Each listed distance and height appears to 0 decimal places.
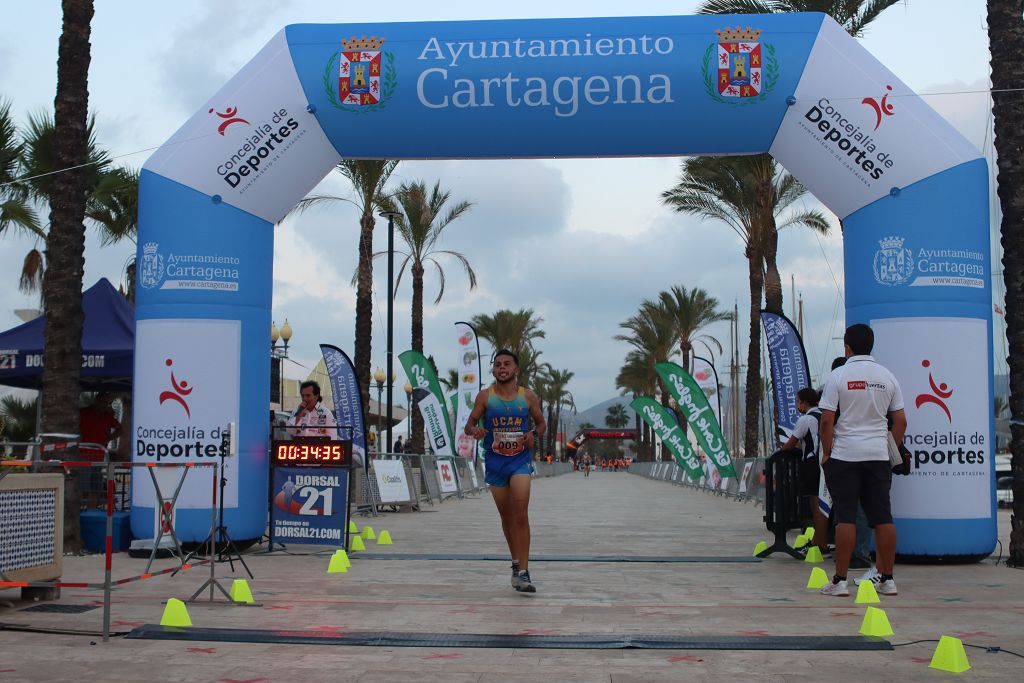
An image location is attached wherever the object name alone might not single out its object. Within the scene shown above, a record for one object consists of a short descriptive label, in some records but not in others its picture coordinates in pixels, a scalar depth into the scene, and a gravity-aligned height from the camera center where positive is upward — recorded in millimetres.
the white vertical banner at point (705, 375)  31875 +1190
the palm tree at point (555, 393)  92962 +1849
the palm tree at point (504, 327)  59000 +4813
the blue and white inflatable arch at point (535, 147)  10336 +2831
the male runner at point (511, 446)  8375 -268
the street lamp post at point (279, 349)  24730 +1856
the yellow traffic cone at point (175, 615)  6602 -1289
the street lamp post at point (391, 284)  26953 +3430
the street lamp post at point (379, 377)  43797 +1447
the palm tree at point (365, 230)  26734 +4836
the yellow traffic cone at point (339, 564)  9727 -1412
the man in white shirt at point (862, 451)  8180 -275
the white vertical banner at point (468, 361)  31334 +1538
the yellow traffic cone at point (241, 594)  7625 -1327
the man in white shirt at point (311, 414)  12562 -34
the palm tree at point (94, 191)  19156 +4372
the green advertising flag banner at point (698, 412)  26109 +60
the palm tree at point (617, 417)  178500 -574
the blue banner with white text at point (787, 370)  15406 +667
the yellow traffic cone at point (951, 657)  5344 -1228
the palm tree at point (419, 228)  35000 +6288
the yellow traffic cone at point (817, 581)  8586 -1351
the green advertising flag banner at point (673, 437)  31500 -688
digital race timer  11539 -451
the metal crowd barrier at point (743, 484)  22469 -1703
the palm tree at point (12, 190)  18281 +4108
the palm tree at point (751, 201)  27500 +5947
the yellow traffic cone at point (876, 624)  6363 -1265
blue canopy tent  14000 +890
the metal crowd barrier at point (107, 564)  6164 -995
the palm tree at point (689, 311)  54062 +5327
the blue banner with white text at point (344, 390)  16828 +350
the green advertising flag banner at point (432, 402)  25797 +254
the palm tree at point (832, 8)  20578 +8148
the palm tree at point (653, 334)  57125 +4569
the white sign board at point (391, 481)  18641 -1243
